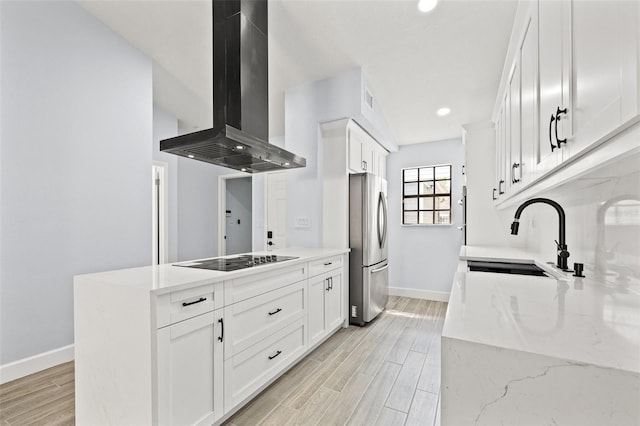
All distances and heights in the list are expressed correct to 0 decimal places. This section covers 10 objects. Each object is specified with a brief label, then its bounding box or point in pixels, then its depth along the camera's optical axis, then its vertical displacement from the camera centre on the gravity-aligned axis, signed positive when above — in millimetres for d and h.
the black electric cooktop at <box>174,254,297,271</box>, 1895 -378
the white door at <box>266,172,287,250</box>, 4367 +24
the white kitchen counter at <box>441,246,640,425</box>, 527 -311
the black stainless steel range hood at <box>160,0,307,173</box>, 2166 +1036
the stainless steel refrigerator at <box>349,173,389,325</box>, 3398 -432
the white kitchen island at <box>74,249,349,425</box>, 1344 -708
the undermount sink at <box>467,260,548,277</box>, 1999 -433
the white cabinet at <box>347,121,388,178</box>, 3521 +839
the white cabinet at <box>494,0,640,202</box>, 609 +395
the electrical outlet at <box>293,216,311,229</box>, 3561 -132
